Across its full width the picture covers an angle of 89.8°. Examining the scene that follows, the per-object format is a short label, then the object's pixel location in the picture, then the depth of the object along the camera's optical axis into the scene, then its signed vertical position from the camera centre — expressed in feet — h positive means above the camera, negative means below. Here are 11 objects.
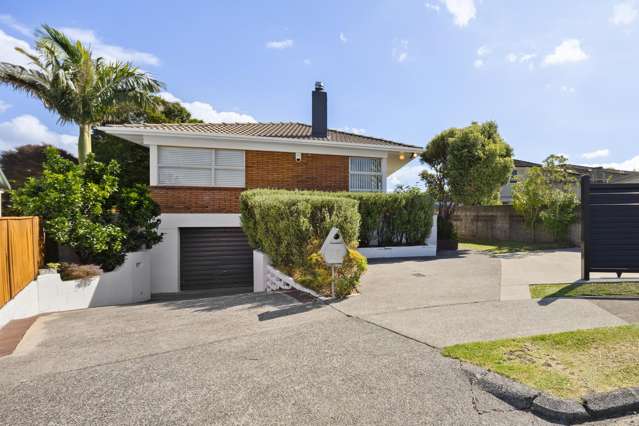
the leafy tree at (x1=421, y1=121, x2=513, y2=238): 47.42 +6.64
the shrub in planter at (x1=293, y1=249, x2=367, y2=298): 19.99 -4.22
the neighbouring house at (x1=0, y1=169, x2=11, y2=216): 26.20 +1.92
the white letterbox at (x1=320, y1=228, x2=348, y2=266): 19.08 -2.41
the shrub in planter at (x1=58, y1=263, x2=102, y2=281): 24.59 -4.97
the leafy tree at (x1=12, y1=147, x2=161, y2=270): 24.94 -0.01
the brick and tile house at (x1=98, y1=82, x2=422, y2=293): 36.32 +3.52
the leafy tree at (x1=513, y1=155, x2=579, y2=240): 52.21 +2.13
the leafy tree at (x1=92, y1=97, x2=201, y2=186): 62.39 +12.33
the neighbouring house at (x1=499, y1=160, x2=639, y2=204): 89.36 +10.86
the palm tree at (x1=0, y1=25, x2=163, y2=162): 46.57 +19.00
